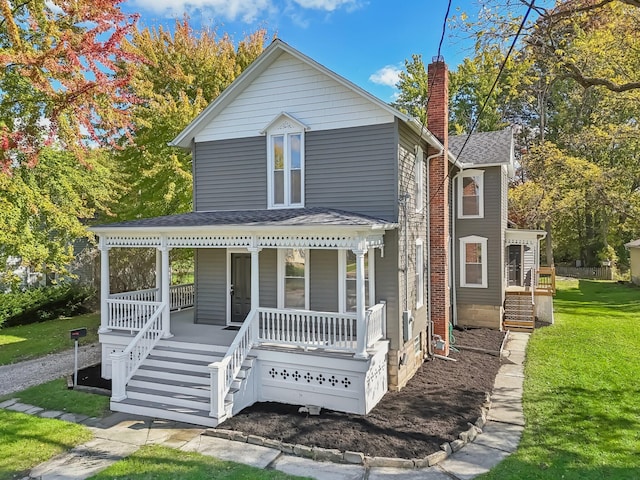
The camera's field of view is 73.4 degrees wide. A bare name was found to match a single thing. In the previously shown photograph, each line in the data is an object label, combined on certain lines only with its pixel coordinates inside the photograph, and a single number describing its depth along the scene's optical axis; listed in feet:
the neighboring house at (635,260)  97.91
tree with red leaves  32.40
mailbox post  32.12
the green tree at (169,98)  55.01
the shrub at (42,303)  58.65
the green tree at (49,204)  43.82
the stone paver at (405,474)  20.27
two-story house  28.99
